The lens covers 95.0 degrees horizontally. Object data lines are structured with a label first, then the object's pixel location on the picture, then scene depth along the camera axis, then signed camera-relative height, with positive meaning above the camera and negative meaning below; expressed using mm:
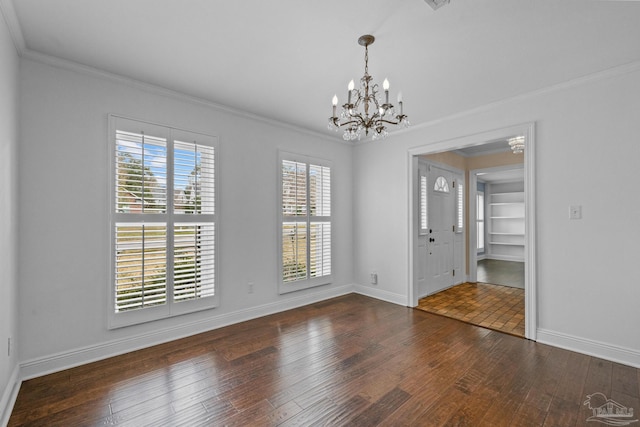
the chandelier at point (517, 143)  4027 +974
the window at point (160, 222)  2846 -78
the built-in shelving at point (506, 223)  9023 -295
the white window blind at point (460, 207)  5824 +134
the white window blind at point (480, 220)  9297 -198
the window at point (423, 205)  4785 +138
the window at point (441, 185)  5225 +523
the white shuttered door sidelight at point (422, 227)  4723 -213
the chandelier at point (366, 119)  2145 +744
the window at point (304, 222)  4207 -120
